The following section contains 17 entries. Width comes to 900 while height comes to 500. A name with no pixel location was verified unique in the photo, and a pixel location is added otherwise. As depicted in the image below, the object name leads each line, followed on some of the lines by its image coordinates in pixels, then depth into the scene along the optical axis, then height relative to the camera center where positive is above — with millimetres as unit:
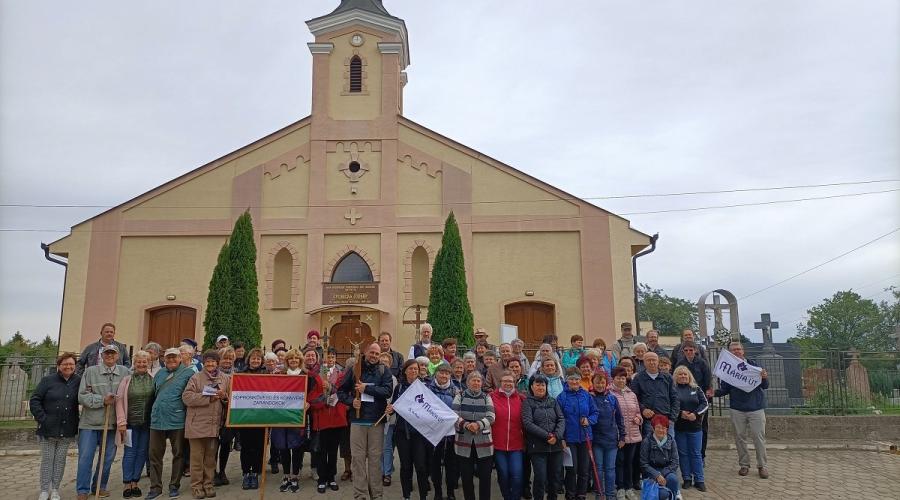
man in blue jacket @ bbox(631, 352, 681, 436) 7953 -388
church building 17656 +3245
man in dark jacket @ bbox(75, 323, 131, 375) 8648 +98
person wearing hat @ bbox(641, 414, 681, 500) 7348 -1094
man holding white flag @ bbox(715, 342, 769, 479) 8875 -798
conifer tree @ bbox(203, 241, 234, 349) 15992 +1306
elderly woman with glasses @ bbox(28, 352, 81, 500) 7422 -658
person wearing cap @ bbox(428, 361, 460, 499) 7418 -1048
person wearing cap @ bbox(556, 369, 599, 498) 7371 -759
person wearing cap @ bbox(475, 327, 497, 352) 9939 +357
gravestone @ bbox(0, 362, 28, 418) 12922 -618
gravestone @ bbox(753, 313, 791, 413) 12461 -439
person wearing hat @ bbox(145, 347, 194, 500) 7652 -707
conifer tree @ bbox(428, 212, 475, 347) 16266 +1604
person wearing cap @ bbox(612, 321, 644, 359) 10516 +294
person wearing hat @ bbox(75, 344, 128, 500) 7480 -695
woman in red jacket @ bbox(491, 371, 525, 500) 7137 -930
